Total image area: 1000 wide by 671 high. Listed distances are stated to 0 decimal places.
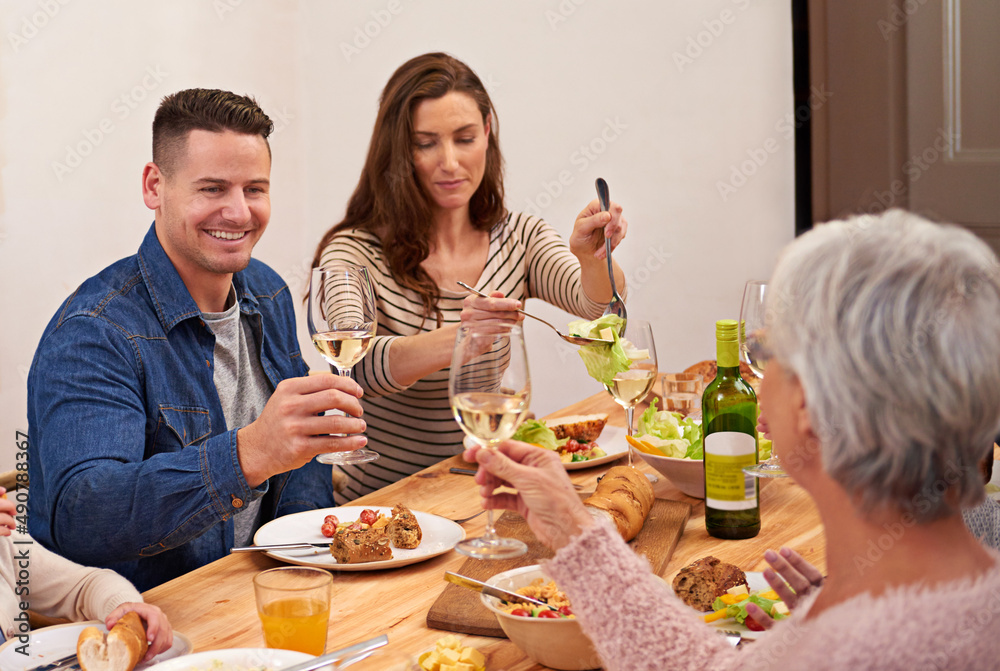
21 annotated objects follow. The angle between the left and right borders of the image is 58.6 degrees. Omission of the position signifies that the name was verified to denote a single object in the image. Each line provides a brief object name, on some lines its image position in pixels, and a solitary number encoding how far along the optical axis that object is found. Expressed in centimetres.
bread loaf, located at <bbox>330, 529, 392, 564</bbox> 131
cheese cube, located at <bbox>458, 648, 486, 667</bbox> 99
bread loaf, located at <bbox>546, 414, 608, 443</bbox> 188
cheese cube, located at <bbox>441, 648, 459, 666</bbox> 99
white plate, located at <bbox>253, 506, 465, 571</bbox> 132
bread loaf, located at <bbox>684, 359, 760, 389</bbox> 211
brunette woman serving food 225
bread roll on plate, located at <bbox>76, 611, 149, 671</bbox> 100
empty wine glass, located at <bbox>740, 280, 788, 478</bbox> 143
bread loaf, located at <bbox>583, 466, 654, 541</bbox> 132
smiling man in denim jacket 135
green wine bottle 133
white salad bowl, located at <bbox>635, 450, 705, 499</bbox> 155
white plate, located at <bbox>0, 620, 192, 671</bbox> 104
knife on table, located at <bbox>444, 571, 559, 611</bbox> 104
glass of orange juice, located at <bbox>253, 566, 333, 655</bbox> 102
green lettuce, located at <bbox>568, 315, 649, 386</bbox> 154
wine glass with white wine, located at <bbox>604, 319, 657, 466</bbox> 152
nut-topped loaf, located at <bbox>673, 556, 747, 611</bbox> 112
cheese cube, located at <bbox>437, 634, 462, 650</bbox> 101
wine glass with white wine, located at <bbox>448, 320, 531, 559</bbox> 97
